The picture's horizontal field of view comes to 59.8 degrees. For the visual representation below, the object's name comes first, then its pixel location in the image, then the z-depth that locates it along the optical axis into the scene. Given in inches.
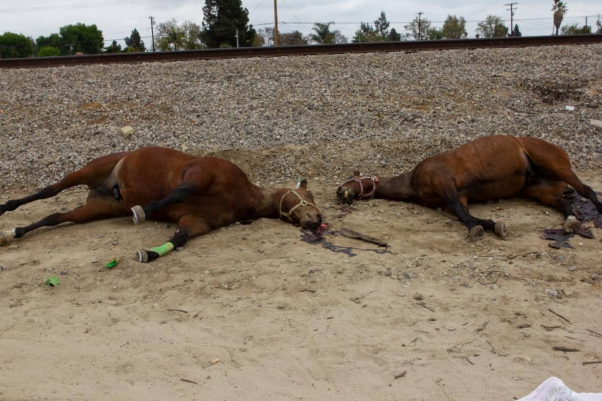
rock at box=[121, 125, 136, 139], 383.6
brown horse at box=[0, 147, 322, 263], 243.8
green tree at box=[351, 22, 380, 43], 1936.5
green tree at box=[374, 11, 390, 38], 2438.7
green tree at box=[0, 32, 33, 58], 2038.9
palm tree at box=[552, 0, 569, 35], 2061.8
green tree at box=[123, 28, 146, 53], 2126.1
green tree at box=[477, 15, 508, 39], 2048.5
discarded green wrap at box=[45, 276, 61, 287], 185.3
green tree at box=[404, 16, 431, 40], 2217.5
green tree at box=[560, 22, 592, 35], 1582.2
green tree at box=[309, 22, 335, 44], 1904.5
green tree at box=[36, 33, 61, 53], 2614.4
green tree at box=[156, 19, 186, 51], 1803.6
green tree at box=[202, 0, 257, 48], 1689.0
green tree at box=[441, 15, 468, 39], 2155.5
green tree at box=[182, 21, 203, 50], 1764.3
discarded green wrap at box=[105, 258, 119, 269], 198.1
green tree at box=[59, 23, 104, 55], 2331.4
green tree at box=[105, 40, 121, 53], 1874.5
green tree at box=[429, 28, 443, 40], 2198.0
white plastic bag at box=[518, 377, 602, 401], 112.8
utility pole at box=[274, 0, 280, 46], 1269.8
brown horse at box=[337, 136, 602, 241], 281.0
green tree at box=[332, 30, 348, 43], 2010.8
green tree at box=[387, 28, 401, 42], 1889.0
